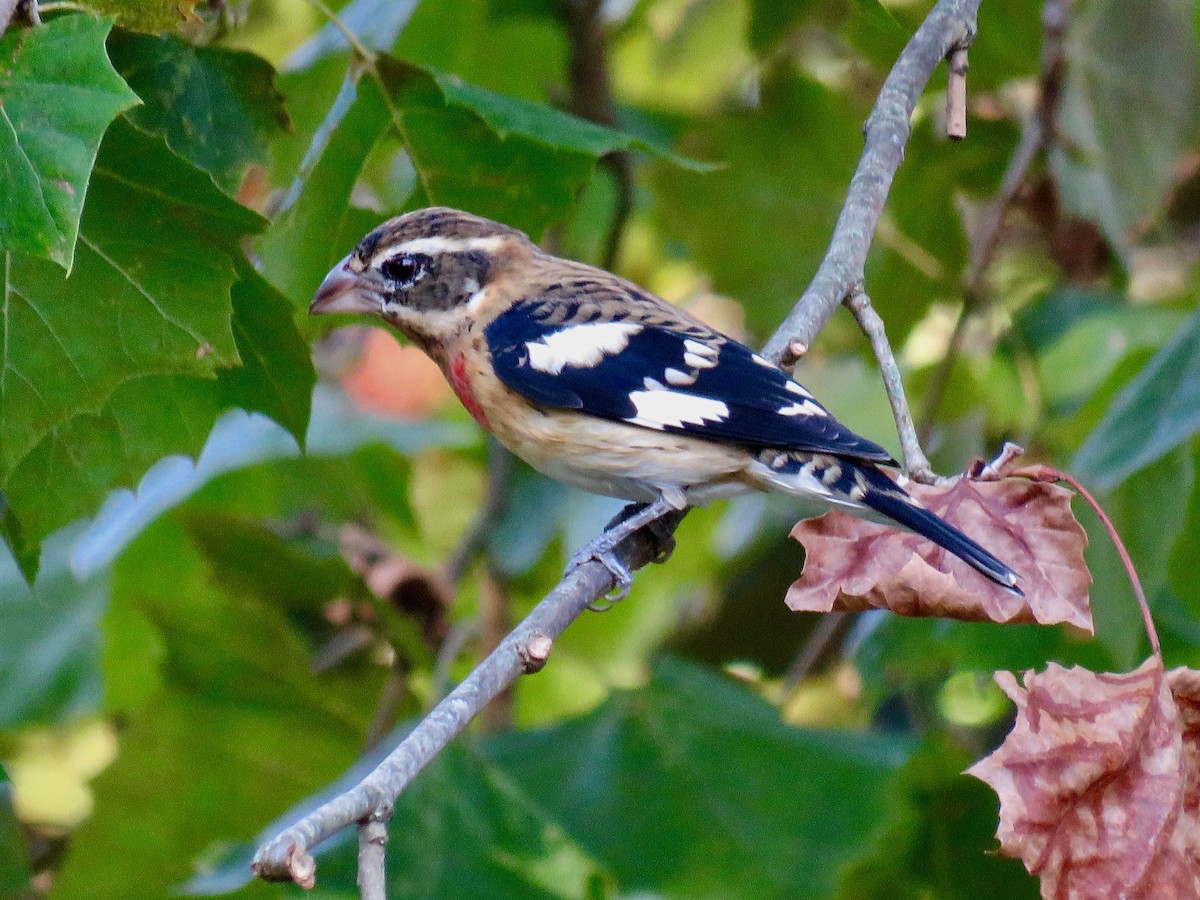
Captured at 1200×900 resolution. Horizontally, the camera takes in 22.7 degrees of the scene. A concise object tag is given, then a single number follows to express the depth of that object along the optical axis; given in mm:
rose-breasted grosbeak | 6531
